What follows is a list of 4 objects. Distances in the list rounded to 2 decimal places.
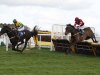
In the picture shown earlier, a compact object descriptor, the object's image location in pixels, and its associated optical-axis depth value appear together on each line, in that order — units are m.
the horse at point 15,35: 23.50
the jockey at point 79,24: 24.83
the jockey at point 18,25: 24.58
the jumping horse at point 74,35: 24.38
